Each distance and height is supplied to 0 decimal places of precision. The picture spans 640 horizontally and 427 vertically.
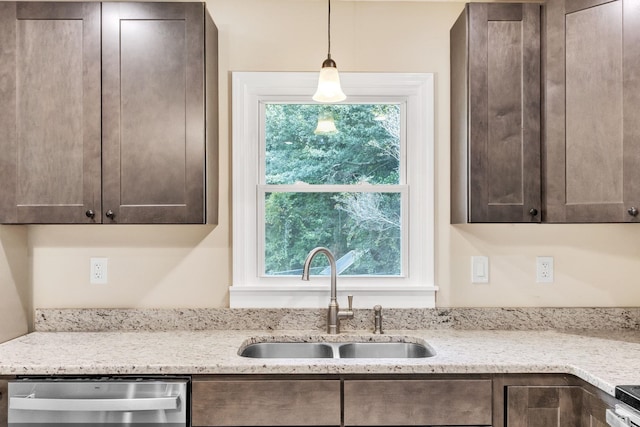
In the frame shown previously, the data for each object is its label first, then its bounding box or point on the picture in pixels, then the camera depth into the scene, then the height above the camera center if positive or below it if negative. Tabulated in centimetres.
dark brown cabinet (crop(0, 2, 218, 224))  191 +43
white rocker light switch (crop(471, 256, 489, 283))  222 -24
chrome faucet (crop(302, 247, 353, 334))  210 -42
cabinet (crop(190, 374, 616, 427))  161 -63
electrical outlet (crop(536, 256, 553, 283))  222 -26
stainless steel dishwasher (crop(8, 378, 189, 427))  159 -61
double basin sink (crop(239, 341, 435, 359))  206 -58
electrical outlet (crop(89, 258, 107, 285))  220 -24
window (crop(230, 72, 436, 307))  222 +19
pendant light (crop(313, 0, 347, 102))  181 +52
